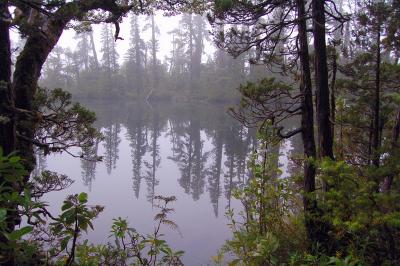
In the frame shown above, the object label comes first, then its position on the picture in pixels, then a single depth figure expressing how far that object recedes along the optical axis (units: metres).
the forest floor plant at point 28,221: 1.30
